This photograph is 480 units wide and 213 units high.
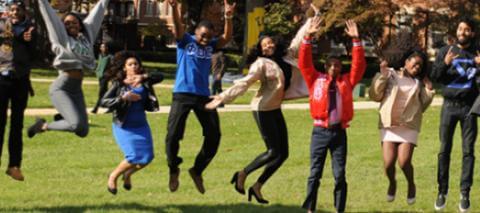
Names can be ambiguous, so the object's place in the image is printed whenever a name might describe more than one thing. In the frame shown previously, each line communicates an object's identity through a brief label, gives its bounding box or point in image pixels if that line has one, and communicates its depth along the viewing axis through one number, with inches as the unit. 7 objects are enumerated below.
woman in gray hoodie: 343.0
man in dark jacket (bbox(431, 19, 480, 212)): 385.7
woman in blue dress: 349.7
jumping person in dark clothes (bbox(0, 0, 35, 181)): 358.9
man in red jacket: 350.3
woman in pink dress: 373.4
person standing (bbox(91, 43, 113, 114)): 824.9
